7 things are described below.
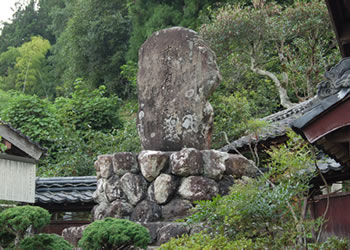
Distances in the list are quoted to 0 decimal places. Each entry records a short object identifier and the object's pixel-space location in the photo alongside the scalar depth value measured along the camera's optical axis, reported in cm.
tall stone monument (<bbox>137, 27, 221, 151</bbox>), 1087
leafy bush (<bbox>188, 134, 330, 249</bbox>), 763
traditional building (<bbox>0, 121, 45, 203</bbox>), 1477
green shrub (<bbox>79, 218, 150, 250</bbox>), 820
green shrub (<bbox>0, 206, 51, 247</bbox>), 925
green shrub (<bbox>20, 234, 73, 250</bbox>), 965
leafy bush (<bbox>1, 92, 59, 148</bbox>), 2498
